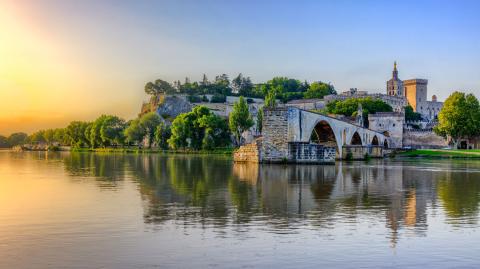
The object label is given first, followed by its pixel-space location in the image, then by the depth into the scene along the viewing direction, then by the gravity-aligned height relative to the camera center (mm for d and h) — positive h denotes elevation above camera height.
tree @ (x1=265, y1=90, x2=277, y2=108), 90531 +8420
